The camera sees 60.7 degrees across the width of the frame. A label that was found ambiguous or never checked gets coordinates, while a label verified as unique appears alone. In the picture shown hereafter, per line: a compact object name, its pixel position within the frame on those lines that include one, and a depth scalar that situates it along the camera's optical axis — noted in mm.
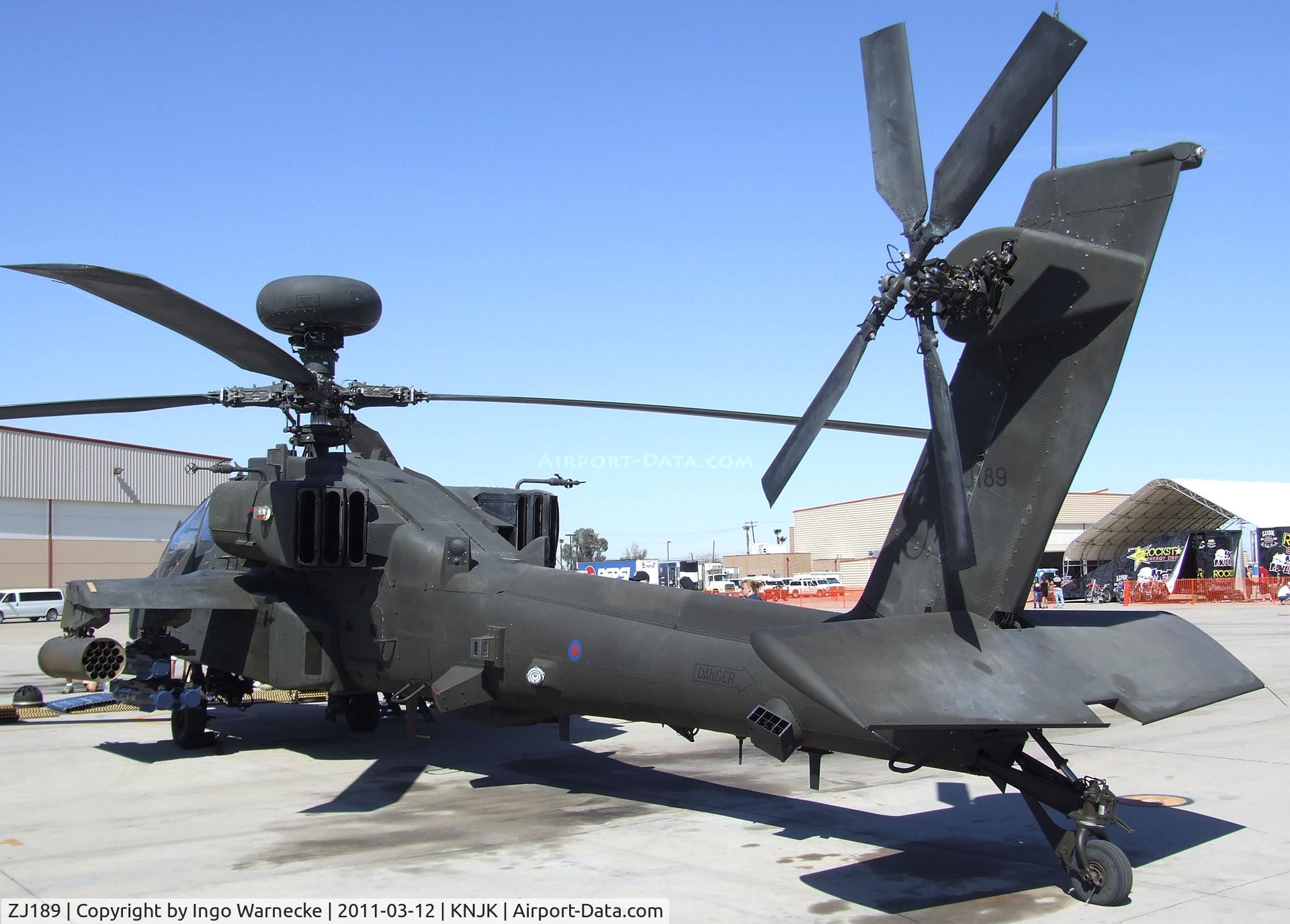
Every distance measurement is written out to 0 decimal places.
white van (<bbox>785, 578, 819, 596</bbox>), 64562
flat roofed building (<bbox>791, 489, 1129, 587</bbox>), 80062
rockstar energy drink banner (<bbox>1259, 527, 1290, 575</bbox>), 51500
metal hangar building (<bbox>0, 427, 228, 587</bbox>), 58156
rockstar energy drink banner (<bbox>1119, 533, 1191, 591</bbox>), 56562
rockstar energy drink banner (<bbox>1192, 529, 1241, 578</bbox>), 55094
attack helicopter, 6062
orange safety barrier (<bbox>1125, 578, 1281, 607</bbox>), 49906
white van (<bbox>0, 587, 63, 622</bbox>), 50438
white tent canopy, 54344
